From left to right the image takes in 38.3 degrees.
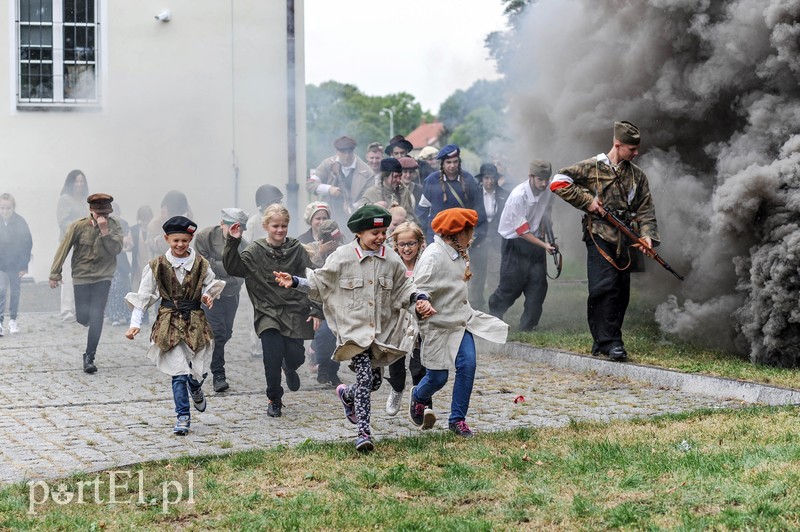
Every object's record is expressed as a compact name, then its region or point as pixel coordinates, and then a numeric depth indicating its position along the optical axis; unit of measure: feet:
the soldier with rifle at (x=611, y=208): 33.86
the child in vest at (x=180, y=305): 26.99
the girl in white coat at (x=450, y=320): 25.21
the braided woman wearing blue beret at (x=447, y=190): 42.04
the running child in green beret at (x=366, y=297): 24.35
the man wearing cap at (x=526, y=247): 40.70
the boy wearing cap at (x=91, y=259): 37.83
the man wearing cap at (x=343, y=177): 47.73
